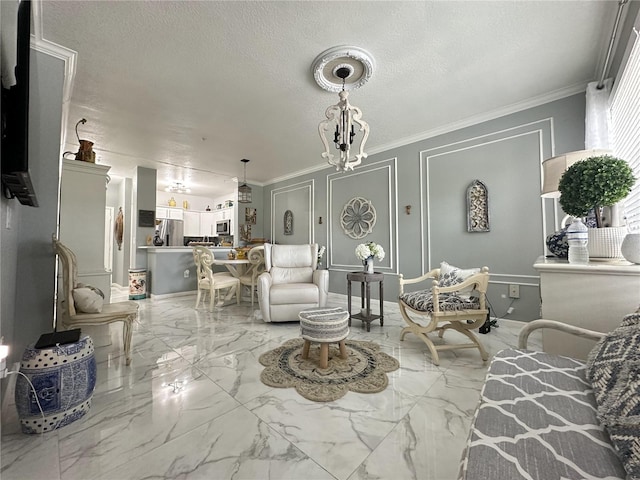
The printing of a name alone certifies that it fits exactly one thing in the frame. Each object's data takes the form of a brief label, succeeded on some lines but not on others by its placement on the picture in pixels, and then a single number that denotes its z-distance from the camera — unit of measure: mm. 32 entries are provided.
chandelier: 2148
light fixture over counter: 6505
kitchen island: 4715
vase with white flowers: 3219
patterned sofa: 598
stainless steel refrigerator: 6303
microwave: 7070
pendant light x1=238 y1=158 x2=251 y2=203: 4945
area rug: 1693
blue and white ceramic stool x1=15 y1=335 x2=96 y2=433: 1290
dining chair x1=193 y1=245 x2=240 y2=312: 3891
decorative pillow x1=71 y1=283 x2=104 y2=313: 1931
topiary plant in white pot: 1415
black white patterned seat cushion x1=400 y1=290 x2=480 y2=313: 2148
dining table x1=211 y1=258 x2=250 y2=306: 4074
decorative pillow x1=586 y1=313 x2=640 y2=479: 597
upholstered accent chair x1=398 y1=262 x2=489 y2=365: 2085
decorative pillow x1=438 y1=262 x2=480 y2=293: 2252
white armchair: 3129
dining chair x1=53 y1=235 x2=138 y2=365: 1878
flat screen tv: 1153
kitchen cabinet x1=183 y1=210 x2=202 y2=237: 7801
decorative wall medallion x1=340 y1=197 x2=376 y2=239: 4406
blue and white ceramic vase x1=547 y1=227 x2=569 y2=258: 1924
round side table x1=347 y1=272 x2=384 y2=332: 3012
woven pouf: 1943
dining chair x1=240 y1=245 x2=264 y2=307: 3996
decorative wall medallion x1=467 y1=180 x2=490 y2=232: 3189
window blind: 1760
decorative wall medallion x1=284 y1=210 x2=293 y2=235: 5918
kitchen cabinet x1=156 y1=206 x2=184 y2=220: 7216
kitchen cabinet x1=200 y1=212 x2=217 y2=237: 8117
